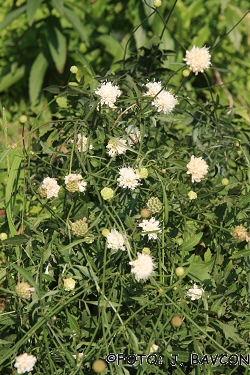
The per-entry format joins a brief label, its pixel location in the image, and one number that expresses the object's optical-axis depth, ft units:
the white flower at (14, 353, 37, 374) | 6.08
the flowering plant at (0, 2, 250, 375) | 6.26
